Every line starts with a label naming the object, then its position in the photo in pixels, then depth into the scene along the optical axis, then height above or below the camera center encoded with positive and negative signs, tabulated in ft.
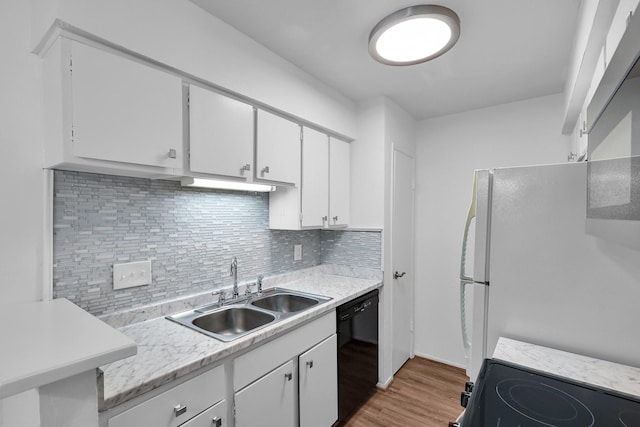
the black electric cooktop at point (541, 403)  2.45 -1.73
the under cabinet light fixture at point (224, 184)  5.01 +0.52
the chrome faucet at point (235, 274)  6.15 -1.32
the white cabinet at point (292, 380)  4.42 -2.90
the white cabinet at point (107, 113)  3.52 +1.29
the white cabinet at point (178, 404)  3.17 -2.27
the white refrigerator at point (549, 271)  3.30 -0.73
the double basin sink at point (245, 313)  5.19 -1.96
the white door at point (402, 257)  8.70 -1.42
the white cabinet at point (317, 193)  6.91 +0.47
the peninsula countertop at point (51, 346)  1.93 -1.09
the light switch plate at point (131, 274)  4.62 -1.02
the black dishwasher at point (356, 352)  6.57 -3.37
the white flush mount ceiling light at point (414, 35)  4.63 +3.03
